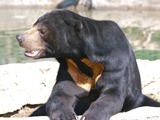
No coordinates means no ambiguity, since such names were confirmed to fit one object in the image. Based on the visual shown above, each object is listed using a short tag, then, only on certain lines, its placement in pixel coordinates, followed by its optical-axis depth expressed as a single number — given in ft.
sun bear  23.65
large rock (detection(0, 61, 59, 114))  33.14
